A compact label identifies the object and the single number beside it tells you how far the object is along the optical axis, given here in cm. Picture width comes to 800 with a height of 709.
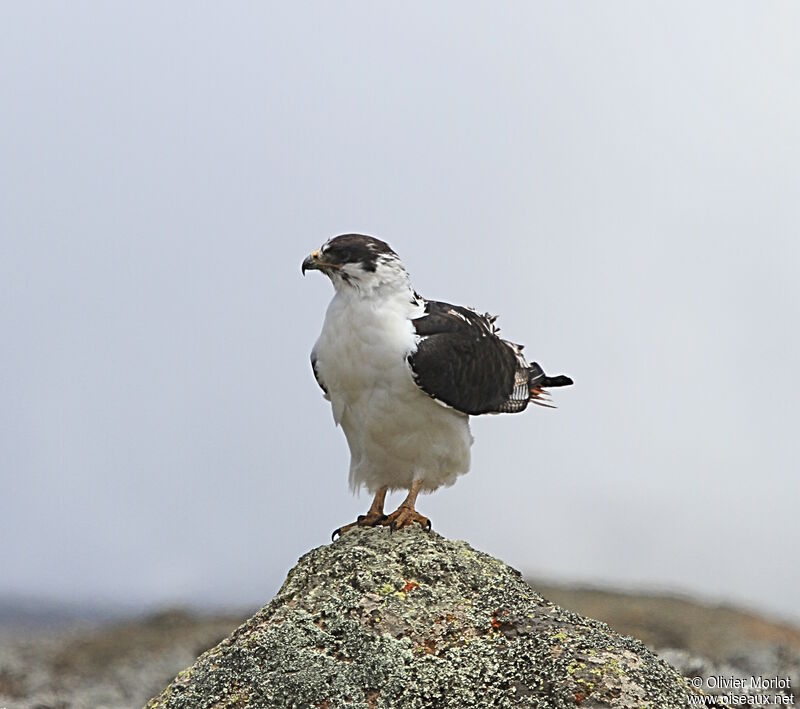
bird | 1622
